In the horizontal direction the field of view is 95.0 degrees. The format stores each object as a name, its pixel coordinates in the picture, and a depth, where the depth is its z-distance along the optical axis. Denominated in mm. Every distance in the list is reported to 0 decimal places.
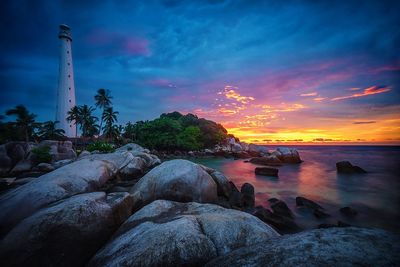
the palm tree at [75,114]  42938
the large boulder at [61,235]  3277
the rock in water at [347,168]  21256
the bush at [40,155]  21547
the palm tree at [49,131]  42312
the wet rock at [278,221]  7152
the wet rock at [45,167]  17581
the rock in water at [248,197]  9117
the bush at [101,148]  29778
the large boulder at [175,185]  6574
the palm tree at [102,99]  45219
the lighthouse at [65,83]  43000
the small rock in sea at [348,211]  9186
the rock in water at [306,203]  9580
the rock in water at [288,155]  31891
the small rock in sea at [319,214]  8617
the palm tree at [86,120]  43719
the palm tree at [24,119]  32938
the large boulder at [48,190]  4656
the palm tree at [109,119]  45688
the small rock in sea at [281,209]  8367
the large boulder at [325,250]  1793
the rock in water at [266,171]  19047
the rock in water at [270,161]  29511
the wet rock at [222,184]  9016
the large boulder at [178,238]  2760
